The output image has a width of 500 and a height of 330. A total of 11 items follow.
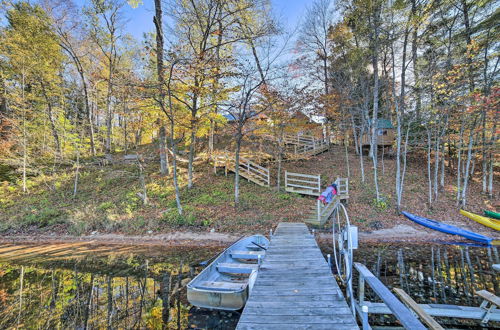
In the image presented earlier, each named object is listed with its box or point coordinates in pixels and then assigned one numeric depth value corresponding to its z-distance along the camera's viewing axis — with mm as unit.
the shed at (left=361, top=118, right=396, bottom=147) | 20031
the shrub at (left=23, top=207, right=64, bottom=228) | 10750
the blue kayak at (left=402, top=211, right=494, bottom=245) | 8539
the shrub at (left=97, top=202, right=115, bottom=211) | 11531
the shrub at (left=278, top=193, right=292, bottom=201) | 11992
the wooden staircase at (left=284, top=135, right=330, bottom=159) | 19141
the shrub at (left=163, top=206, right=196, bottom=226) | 10219
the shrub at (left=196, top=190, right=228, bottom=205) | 11688
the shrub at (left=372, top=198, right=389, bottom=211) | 11267
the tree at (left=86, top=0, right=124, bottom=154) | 16219
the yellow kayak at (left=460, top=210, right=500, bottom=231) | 9539
